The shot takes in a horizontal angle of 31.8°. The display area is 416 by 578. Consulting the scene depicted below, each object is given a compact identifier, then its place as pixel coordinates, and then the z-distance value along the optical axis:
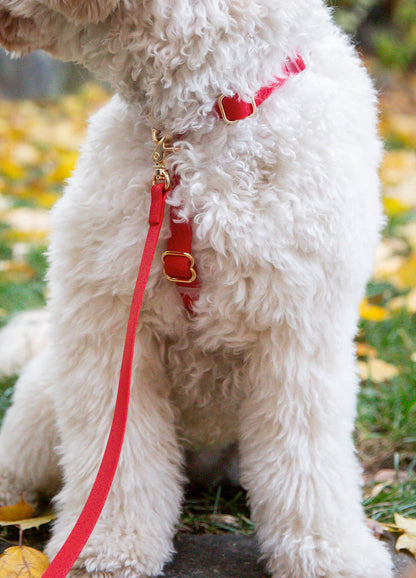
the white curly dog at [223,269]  1.61
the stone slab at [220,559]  1.88
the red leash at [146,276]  1.58
